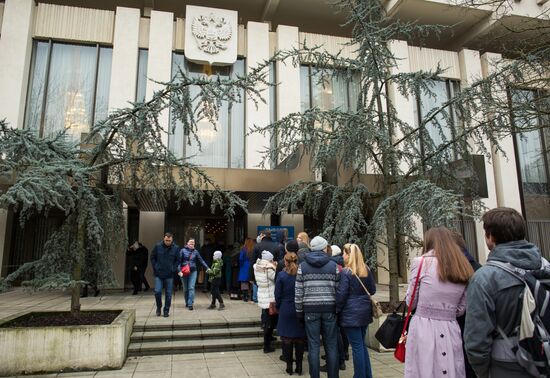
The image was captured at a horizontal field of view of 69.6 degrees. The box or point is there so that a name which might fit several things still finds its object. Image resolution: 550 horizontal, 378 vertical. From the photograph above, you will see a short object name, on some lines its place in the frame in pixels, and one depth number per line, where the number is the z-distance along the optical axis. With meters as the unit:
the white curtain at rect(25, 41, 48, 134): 15.34
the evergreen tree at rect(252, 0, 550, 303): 7.71
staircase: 7.10
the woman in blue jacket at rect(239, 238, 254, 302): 10.89
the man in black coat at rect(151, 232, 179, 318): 8.68
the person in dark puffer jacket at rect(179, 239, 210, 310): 9.55
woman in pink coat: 3.10
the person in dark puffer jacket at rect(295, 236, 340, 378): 5.03
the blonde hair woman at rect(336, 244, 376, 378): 4.88
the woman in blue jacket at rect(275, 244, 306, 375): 5.67
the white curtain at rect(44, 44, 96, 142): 15.64
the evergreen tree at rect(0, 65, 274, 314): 6.32
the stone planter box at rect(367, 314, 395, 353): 7.12
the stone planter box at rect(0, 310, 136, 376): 5.93
